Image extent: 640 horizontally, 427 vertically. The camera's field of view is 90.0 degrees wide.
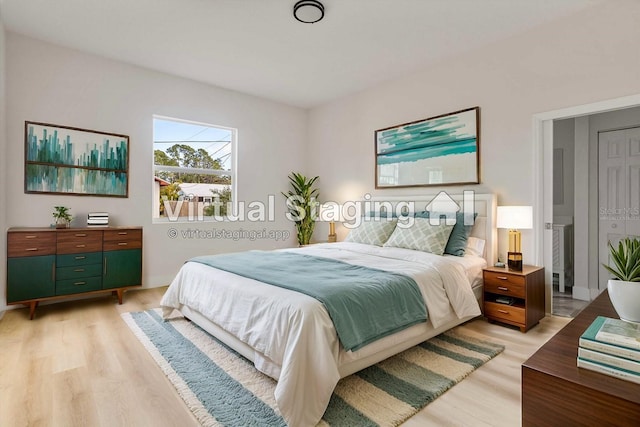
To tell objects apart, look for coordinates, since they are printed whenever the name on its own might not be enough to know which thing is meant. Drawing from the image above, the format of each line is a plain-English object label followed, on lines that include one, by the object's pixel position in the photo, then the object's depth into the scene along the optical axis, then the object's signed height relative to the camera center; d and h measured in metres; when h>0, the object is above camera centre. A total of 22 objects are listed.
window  4.45 +0.65
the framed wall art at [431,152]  3.63 +0.79
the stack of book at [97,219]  3.63 -0.08
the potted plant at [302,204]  5.49 +0.17
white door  3.62 +0.32
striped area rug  1.70 -1.05
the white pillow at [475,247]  3.33 -0.34
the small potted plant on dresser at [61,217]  3.39 -0.05
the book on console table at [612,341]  1.04 -0.43
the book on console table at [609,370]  1.00 -0.50
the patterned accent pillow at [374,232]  3.73 -0.21
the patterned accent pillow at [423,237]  3.20 -0.23
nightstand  2.79 -0.73
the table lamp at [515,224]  2.95 -0.08
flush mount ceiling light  2.74 +1.79
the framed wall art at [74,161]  3.46 +0.59
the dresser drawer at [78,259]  3.26 -0.49
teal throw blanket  1.84 -0.49
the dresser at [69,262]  3.06 -0.52
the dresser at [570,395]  0.93 -0.56
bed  1.64 -0.67
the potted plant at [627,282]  1.32 -0.28
